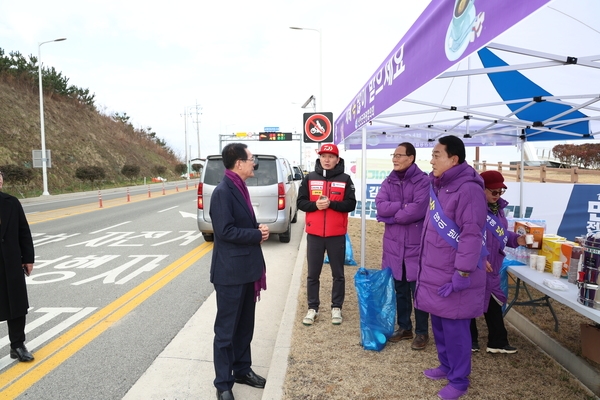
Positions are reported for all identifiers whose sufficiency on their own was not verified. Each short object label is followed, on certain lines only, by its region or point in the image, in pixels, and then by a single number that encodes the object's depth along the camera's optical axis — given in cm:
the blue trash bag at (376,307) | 367
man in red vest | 421
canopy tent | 219
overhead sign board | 3750
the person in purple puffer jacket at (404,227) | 369
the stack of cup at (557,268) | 373
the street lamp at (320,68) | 1858
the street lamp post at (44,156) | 2238
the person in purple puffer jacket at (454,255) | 274
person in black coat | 346
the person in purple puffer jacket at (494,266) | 347
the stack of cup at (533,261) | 411
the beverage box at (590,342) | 319
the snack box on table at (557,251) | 372
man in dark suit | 279
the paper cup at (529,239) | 420
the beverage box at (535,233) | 422
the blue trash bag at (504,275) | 425
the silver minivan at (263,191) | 827
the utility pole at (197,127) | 6931
